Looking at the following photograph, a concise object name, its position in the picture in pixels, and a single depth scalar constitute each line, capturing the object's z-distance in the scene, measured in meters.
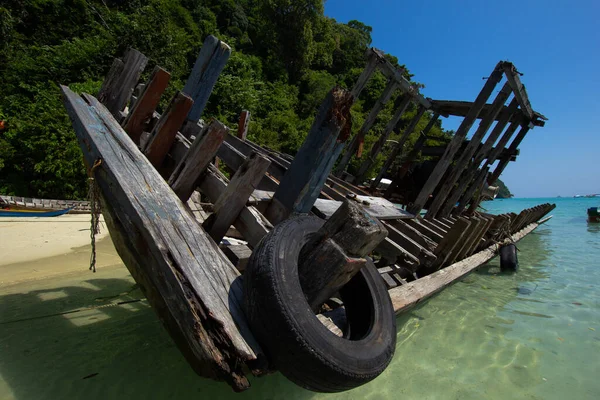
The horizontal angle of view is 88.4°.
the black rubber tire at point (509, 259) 6.99
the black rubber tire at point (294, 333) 1.42
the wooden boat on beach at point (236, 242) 1.47
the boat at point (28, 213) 9.16
